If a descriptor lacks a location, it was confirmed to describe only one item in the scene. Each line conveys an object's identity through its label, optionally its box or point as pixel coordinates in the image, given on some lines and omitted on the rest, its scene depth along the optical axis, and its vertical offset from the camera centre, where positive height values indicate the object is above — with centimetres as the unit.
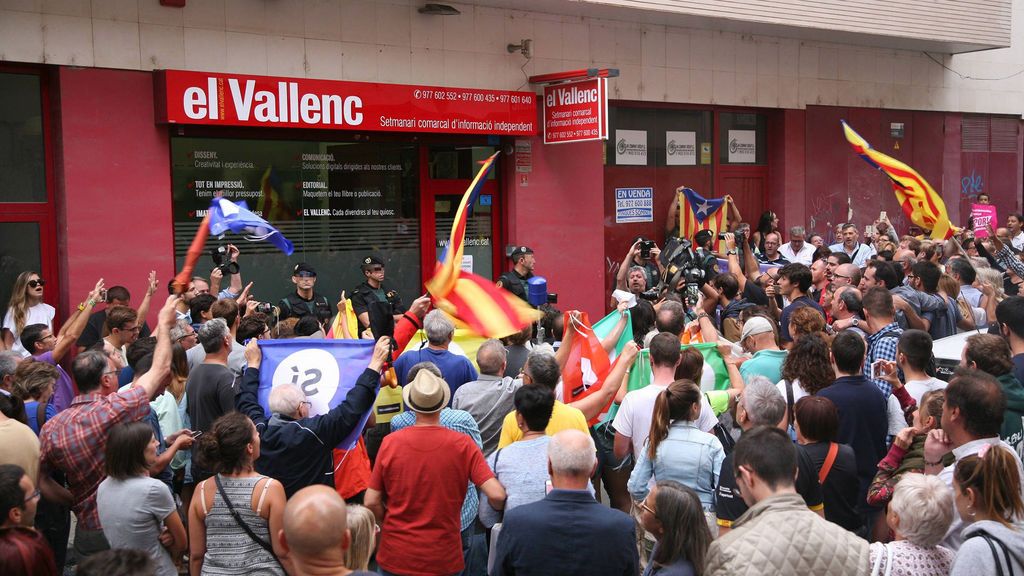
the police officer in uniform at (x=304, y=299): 1084 -80
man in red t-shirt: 516 -134
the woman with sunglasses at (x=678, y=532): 427 -131
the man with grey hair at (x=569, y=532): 430 -132
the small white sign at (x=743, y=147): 1716 +122
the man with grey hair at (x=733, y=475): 502 -122
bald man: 379 -114
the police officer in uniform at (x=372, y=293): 1152 -79
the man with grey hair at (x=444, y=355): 694 -91
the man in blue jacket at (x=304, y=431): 553 -112
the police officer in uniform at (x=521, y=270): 1220 -59
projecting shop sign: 1295 +144
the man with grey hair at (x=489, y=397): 639 -110
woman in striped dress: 481 -133
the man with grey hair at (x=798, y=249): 1495 -46
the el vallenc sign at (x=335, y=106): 1095 +140
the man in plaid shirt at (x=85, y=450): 554 -120
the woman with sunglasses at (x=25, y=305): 973 -72
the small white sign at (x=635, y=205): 1570 +24
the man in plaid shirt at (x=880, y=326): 752 -82
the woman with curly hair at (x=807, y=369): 634 -94
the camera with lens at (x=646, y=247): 1285 -34
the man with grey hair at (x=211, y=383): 663 -102
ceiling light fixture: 1298 +271
